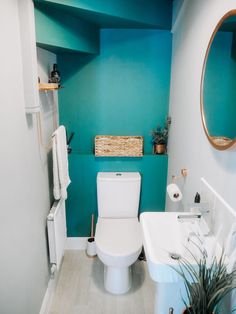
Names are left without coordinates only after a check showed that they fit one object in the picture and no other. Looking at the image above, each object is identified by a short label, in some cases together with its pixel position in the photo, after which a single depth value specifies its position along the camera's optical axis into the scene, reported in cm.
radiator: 208
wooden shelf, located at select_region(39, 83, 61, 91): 183
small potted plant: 265
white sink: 134
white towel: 207
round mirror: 131
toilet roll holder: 201
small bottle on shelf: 229
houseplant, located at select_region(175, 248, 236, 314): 111
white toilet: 213
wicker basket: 262
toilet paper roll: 201
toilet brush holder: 276
